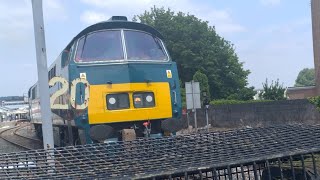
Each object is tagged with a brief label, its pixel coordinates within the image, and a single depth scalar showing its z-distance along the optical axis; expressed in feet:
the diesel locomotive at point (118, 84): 29.37
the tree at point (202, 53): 147.13
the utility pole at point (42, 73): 18.60
